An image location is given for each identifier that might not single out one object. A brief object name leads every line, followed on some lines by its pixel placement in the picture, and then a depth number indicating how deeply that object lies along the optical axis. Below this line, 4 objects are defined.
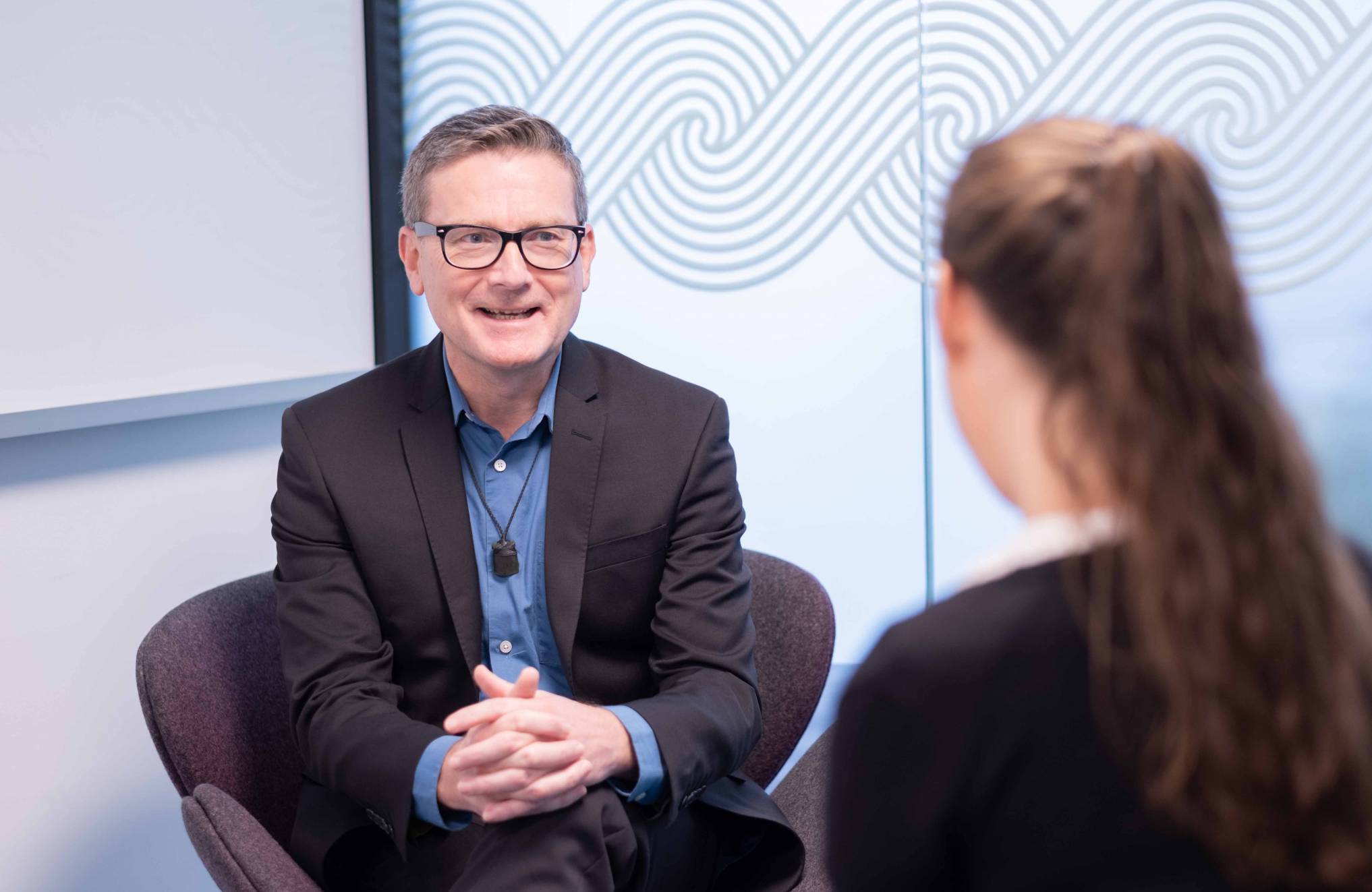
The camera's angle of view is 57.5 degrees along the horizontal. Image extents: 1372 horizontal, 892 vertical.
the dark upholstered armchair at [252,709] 1.66
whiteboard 2.26
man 1.81
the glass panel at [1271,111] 3.03
